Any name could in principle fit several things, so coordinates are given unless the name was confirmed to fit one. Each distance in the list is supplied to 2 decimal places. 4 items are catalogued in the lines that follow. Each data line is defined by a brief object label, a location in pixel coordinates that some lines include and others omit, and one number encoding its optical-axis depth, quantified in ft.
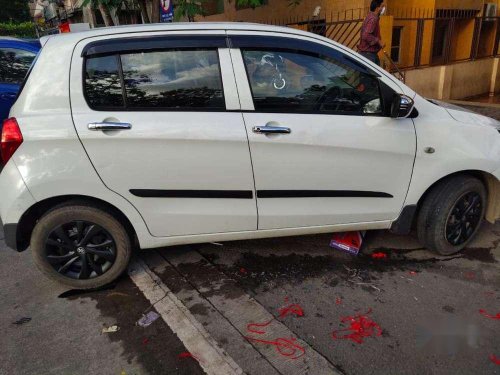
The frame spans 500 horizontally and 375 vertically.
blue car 17.78
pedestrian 21.95
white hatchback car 8.57
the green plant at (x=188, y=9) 21.74
